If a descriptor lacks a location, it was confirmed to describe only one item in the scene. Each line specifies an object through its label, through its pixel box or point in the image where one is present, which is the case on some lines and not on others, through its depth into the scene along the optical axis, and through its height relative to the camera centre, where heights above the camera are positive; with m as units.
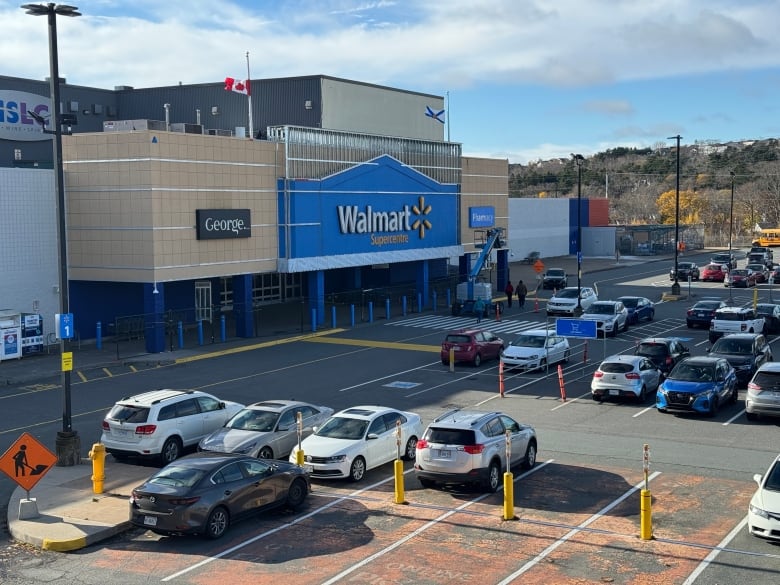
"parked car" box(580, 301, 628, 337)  41.78 -3.65
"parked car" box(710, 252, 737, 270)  72.07 -2.17
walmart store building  39.44 +1.84
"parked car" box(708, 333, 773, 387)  29.67 -3.92
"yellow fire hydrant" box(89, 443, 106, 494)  18.66 -4.55
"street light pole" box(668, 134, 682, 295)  58.11 -3.19
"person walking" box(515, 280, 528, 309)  53.91 -3.23
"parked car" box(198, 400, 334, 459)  20.20 -4.26
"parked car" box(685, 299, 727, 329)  43.88 -3.77
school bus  112.00 -0.77
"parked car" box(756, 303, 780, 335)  42.38 -3.78
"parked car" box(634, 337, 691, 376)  31.21 -3.99
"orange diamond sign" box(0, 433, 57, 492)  16.66 -3.95
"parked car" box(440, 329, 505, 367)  34.47 -4.06
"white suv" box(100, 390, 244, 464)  20.92 -4.21
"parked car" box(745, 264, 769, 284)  66.69 -2.87
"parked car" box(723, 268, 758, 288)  64.69 -3.18
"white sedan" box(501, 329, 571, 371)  33.22 -4.13
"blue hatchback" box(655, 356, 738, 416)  25.39 -4.22
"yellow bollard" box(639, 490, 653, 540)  15.12 -4.55
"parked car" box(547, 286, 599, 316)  48.16 -3.46
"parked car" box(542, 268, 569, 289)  65.88 -3.14
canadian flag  44.03 +7.08
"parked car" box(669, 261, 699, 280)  67.11 -2.69
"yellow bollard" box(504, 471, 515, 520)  16.42 -4.57
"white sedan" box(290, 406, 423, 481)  19.12 -4.32
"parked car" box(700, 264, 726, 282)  69.75 -3.08
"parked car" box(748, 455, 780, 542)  14.49 -4.29
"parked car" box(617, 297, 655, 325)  45.67 -3.70
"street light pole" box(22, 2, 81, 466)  20.06 -0.08
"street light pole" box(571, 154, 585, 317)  47.19 -1.22
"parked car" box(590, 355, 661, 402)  27.42 -4.26
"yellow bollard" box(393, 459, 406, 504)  17.67 -4.60
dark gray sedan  15.43 -4.31
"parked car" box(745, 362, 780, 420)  24.22 -4.17
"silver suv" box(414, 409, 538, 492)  18.03 -4.17
